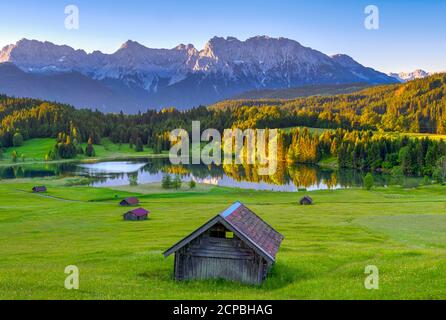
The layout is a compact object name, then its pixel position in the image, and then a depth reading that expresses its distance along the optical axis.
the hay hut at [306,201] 94.18
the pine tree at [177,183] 133.68
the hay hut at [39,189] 122.56
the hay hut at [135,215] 74.78
